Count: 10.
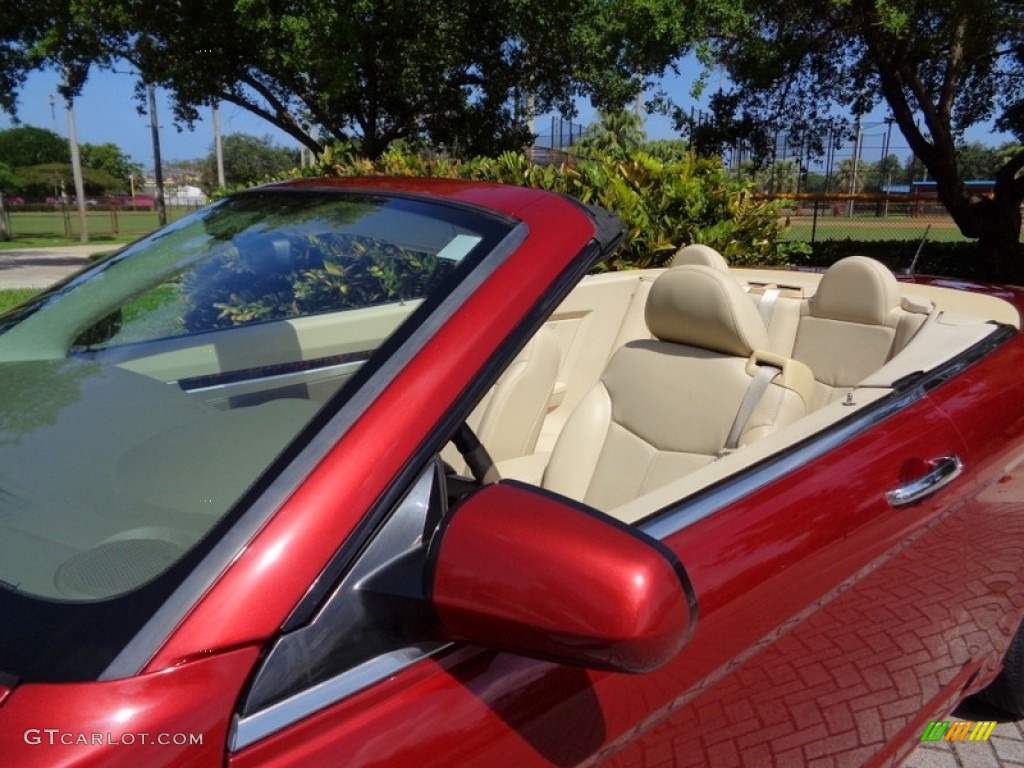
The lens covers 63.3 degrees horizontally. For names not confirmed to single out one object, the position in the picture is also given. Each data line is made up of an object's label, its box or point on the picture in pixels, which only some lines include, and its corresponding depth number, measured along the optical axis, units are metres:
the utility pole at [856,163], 16.28
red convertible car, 0.98
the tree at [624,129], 38.56
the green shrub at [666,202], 5.67
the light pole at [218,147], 28.70
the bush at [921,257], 13.03
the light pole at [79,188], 28.91
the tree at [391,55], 10.90
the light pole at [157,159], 20.86
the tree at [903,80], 9.82
